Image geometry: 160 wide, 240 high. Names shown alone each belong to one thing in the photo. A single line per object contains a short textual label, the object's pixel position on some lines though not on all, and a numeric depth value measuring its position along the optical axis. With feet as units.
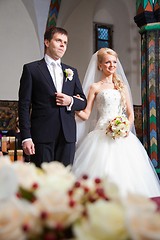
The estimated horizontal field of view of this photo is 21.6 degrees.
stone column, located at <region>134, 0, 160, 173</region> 23.43
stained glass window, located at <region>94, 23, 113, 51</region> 43.62
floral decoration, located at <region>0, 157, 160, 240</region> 2.25
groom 12.25
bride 16.21
